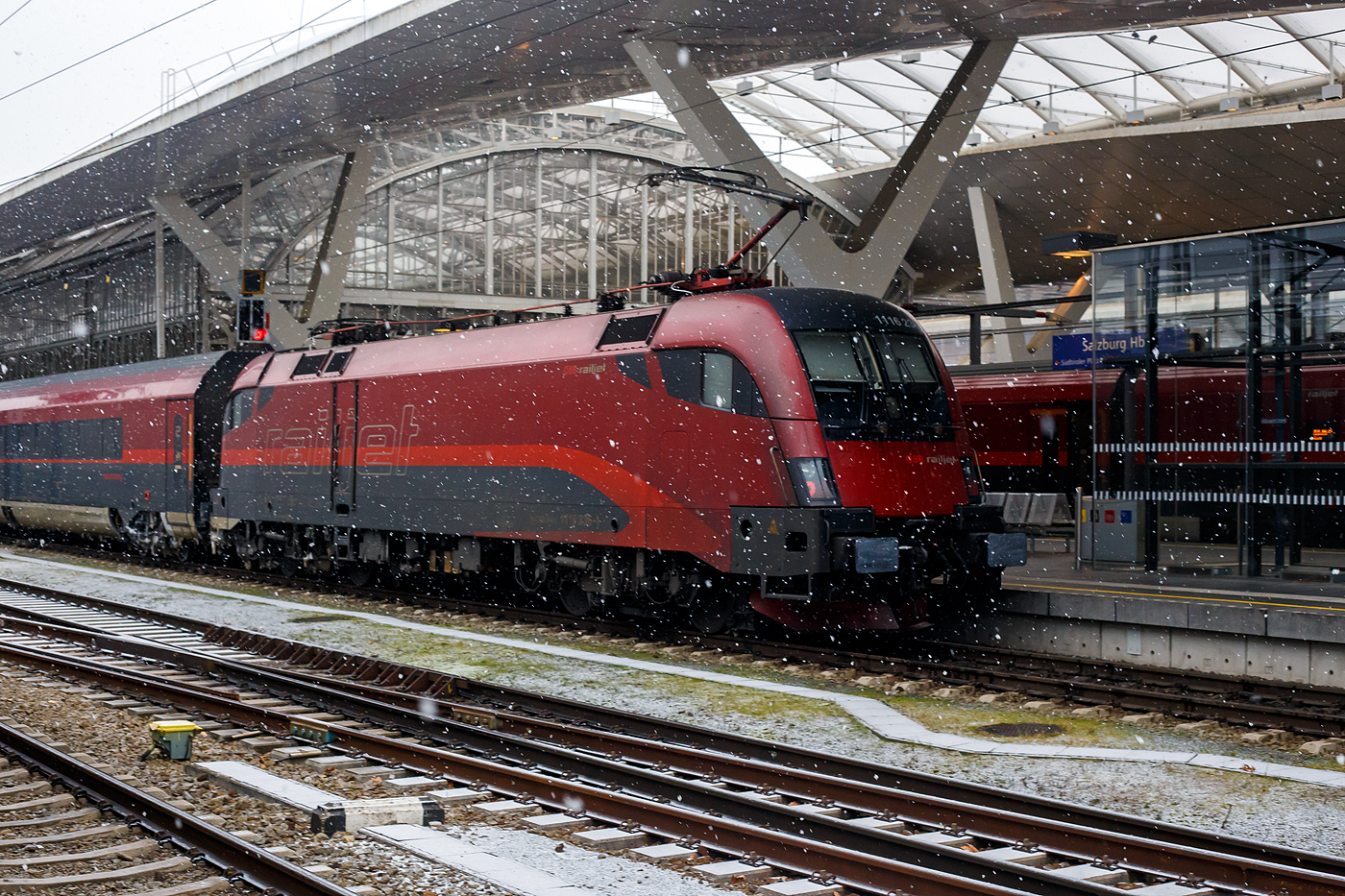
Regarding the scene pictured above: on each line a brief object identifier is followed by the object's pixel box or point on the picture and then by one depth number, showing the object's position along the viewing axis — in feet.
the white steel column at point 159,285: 131.85
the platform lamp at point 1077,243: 56.39
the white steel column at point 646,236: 159.94
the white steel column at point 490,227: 154.10
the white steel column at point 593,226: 156.56
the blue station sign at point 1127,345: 53.26
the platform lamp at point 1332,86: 101.14
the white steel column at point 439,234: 154.20
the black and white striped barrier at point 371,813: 23.44
